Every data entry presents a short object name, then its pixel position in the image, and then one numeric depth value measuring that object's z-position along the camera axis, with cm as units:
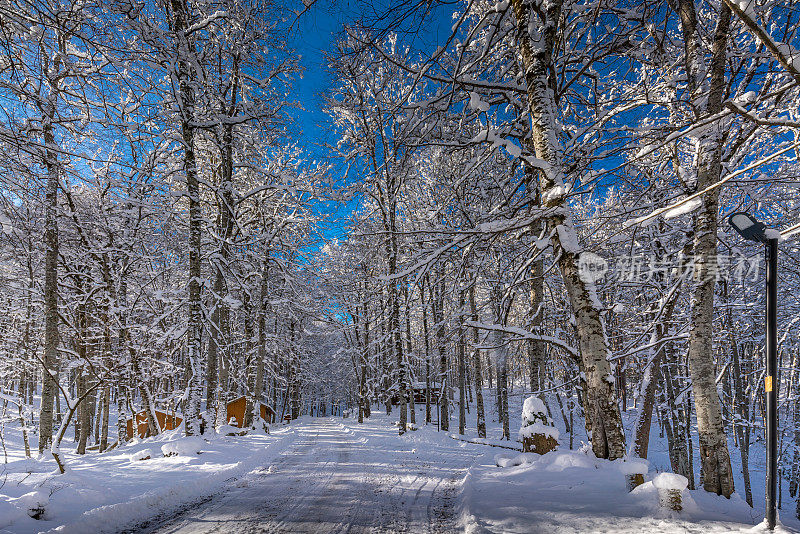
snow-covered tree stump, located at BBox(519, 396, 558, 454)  693
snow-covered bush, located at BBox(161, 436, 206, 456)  808
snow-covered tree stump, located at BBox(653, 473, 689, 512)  358
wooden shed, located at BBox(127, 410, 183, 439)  1831
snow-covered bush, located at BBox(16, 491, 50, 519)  385
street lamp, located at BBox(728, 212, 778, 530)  326
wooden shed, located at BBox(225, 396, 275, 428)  2034
